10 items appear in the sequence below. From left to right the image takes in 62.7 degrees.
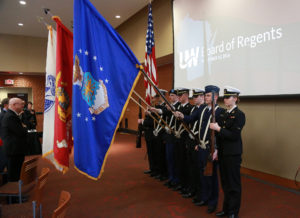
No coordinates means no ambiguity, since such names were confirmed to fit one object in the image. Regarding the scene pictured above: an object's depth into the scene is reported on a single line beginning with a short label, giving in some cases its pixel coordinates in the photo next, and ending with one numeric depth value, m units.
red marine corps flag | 2.25
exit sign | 12.69
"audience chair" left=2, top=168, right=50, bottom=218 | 2.05
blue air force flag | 1.92
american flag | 4.43
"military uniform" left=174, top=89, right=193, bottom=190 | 3.68
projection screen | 3.69
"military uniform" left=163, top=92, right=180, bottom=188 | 3.97
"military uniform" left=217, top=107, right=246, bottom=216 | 2.63
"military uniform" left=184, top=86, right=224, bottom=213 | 3.03
